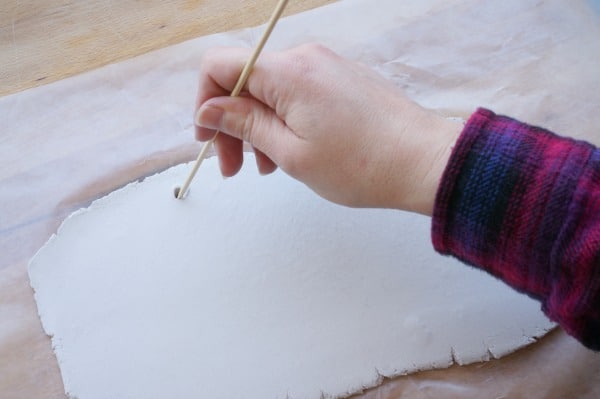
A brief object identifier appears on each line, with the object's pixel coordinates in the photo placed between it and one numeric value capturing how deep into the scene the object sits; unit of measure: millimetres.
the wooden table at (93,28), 872
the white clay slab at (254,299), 690
